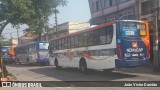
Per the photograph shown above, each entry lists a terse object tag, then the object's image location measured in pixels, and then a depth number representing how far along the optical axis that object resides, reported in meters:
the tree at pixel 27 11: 9.95
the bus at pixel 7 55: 27.94
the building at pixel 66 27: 32.26
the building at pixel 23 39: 53.19
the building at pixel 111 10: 19.07
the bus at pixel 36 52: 19.79
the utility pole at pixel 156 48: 12.17
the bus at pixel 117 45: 9.67
